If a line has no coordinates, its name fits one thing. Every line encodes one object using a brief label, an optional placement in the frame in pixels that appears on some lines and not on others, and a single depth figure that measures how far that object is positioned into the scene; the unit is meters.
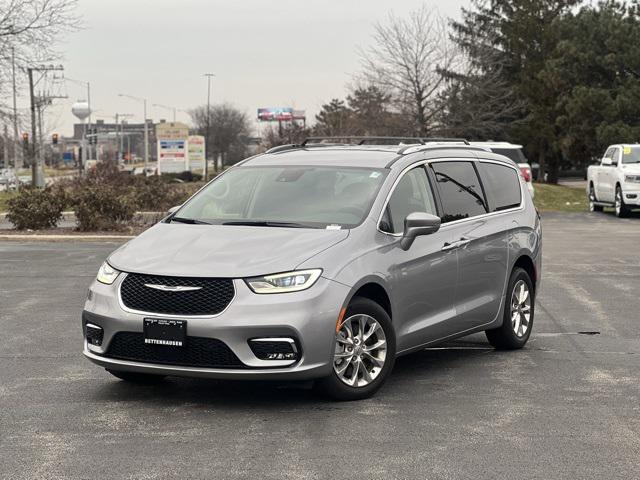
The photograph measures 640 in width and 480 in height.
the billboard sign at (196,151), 94.44
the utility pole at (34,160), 52.19
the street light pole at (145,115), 91.37
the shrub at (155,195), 28.38
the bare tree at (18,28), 30.17
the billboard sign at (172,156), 89.06
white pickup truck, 28.81
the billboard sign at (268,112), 162.00
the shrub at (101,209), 22.30
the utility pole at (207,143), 89.16
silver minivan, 6.57
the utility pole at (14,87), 30.45
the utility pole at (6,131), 35.88
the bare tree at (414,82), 47.88
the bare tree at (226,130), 117.19
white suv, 26.79
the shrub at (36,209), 22.56
